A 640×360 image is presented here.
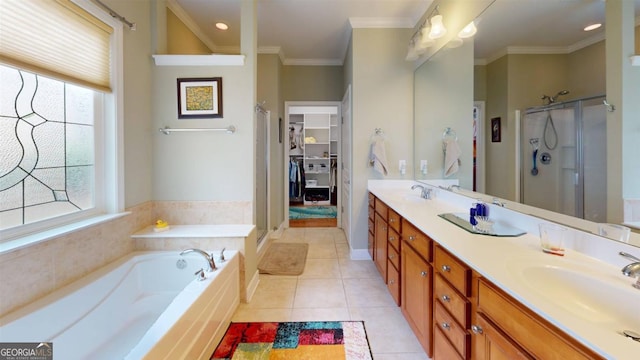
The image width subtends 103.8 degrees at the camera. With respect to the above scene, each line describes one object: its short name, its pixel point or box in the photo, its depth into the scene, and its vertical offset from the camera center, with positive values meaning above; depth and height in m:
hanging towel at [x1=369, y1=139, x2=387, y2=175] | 2.89 +0.21
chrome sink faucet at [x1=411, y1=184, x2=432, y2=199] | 2.45 -0.18
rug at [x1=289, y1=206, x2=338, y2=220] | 5.34 -0.84
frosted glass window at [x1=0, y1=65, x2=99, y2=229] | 1.33 +0.17
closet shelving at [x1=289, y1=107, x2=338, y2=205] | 6.52 +0.69
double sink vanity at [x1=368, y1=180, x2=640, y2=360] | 0.70 -0.42
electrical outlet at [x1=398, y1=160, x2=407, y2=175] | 3.00 +0.10
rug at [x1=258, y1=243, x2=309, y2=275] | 2.77 -1.03
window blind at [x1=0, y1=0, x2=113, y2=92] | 1.28 +0.81
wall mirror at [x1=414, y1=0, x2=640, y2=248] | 1.13 +0.58
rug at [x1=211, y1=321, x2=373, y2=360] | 1.60 -1.14
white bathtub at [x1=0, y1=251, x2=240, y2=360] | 1.23 -0.80
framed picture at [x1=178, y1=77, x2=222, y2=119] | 2.32 +0.72
